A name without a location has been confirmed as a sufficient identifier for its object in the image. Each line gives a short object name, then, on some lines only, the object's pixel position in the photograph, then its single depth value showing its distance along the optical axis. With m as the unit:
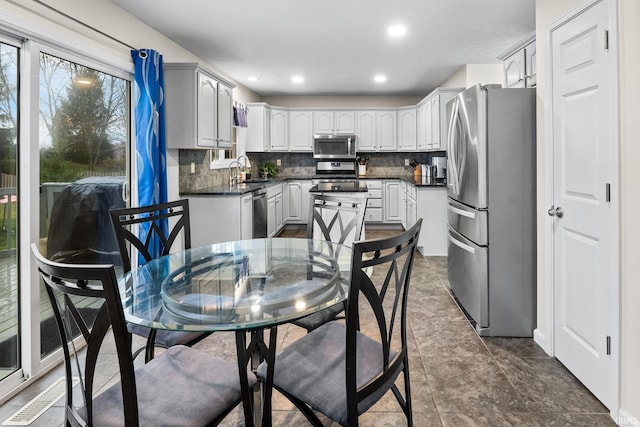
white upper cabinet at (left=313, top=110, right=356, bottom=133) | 7.24
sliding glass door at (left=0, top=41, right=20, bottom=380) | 2.14
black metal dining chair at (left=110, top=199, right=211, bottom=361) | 1.73
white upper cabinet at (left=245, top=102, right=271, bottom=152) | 6.82
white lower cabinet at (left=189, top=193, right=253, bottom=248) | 4.11
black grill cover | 2.61
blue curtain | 3.24
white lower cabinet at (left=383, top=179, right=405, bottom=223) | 7.03
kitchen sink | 6.14
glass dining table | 1.27
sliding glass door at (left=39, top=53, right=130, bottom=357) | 2.47
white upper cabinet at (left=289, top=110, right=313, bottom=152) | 7.27
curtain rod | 2.34
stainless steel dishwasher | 4.75
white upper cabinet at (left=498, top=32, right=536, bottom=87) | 3.13
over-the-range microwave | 7.07
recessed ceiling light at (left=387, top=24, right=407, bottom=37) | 3.67
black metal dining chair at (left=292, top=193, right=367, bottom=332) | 2.02
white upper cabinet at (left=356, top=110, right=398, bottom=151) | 7.21
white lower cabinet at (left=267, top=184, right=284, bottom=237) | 5.70
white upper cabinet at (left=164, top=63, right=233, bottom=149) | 3.72
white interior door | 1.83
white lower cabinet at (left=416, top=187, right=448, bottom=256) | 5.01
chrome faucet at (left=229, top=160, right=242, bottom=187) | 5.84
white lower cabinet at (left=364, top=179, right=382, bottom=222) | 7.09
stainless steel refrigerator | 2.67
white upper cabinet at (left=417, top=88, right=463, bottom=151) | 5.46
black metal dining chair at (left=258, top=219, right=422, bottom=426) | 1.19
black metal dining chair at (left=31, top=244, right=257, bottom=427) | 0.99
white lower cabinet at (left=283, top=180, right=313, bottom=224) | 7.12
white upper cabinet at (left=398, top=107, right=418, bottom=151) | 7.06
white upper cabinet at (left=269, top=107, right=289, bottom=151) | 7.20
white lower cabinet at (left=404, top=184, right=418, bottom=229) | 5.18
